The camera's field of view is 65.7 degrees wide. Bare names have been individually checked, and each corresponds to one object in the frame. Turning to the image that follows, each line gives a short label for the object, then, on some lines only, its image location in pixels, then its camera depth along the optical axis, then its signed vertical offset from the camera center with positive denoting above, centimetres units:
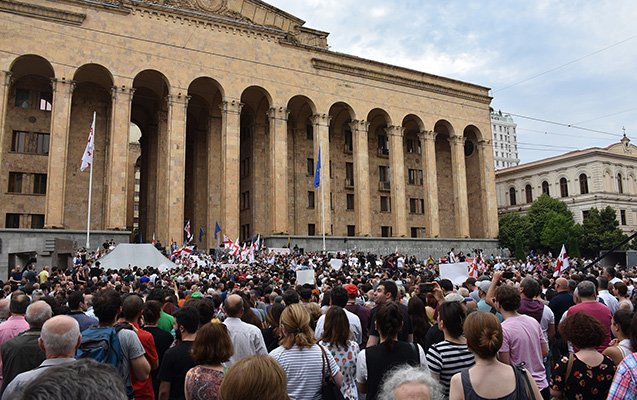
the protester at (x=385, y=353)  454 -93
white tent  2222 +3
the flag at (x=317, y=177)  3336 +524
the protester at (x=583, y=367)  388 -94
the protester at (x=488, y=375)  340 -87
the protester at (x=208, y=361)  378 -83
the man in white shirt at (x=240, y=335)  545 -87
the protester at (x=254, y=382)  235 -60
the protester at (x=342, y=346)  498 -93
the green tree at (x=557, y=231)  4931 +185
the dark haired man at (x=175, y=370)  445 -101
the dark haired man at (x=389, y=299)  526 -72
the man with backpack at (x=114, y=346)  475 -84
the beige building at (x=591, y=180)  5559 +813
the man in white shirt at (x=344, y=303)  654 -65
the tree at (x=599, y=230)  4982 +190
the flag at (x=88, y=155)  2586 +547
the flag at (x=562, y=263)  1671 -48
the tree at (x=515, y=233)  4994 +177
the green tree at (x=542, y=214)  5138 +378
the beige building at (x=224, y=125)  3212 +1067
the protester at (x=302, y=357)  436 -91
